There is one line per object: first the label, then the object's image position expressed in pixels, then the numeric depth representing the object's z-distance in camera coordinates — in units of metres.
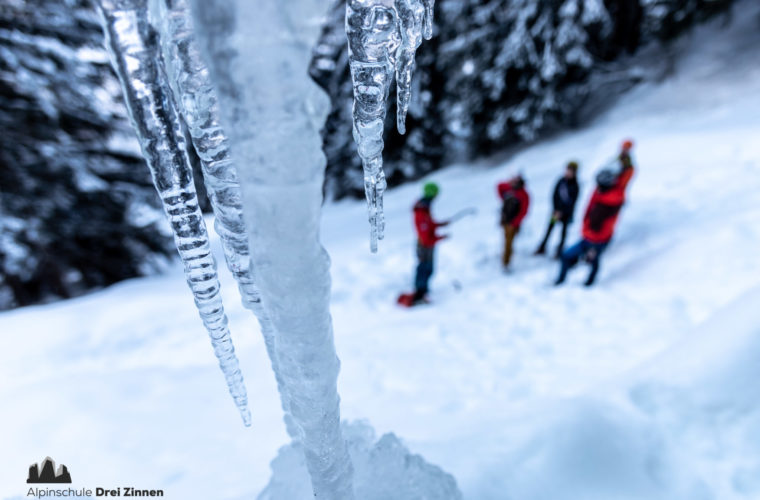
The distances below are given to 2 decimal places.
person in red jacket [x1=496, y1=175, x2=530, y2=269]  5.44
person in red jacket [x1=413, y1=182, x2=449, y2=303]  4.74
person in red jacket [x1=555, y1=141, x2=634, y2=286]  4.37
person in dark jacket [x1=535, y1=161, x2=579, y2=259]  5.24
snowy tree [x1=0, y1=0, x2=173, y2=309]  5.99
